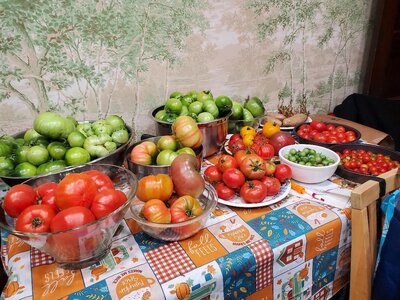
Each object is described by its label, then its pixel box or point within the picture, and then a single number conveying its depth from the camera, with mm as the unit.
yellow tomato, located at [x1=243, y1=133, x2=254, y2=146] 1224
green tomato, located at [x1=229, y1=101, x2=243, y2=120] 1354
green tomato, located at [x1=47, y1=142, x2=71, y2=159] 943
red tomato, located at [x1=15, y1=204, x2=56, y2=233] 617
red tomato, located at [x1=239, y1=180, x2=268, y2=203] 891
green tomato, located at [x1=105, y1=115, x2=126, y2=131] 1101
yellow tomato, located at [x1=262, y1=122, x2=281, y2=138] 1321
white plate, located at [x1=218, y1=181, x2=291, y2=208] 896
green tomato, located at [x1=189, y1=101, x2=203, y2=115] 1189
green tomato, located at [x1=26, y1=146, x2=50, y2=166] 911
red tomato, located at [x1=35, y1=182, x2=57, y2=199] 716
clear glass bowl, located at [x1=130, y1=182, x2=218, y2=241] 732
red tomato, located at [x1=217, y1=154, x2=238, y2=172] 967
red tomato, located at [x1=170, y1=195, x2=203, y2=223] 748
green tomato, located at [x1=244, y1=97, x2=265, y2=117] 1431
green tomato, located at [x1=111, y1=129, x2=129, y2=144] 1038
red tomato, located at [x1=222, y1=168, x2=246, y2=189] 917
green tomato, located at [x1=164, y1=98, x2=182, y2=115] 1176
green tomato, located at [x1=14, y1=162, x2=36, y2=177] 877
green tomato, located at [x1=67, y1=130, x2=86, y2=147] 969
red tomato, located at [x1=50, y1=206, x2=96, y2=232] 609
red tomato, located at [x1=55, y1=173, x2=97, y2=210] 647
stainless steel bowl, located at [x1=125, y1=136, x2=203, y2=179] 921
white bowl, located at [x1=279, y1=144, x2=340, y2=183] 995
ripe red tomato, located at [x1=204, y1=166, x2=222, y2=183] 980
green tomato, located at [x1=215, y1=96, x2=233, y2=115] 1223
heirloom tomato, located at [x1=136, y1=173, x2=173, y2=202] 785
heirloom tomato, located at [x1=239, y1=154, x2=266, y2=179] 932
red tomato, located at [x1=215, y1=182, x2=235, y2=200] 920
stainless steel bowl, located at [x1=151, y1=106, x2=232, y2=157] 1136
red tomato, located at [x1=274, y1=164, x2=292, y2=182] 981
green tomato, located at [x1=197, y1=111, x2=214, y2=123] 1139
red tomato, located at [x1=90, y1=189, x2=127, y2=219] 651
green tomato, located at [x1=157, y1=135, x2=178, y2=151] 1015
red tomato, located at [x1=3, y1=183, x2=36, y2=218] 676
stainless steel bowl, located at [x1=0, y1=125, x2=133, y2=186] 860
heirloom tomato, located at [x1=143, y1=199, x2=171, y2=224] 735
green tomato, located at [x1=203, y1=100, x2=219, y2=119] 1187
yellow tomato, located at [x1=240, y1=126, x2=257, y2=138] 1273
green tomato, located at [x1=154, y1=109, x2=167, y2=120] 1192
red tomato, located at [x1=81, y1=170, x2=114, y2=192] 729
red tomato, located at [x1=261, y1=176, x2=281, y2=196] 928
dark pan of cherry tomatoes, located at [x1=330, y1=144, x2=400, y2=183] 1038
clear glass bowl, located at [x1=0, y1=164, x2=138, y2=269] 611
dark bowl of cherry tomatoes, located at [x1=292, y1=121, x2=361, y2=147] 1275
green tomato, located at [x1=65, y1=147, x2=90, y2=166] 916
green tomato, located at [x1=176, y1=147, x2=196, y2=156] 975
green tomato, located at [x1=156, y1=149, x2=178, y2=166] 939
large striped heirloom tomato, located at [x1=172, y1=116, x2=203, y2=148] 1010
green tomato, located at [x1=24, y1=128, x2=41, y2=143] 1005
